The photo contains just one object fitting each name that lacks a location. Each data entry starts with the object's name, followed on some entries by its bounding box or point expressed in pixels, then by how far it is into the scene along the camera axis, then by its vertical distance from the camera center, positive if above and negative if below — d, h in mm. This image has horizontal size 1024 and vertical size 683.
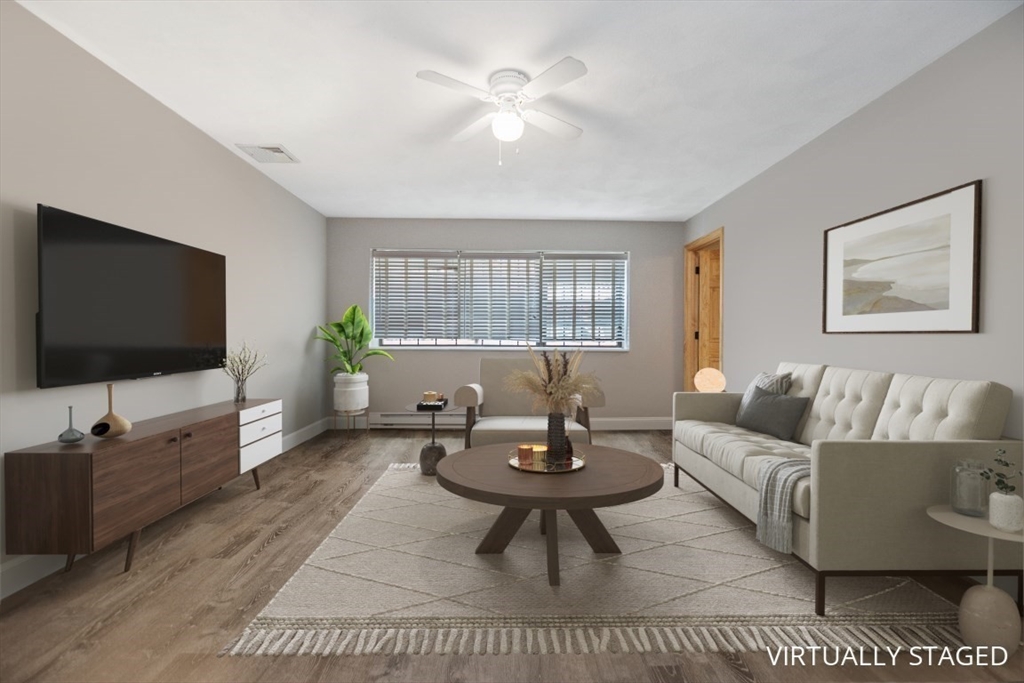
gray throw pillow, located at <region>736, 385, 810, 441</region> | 3395 -527
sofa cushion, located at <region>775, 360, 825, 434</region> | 3477 -308
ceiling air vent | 4035 +1386
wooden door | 6164 +299
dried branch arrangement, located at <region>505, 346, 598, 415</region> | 2670 -264
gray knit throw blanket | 2393 -773
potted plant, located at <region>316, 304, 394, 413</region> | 5754 -272
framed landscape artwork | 2564 +373
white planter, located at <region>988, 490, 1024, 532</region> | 1870 -628
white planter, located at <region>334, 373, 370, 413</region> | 5742 -673
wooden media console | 2260 -727
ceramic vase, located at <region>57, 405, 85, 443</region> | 2396 -490
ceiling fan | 2546 +1247
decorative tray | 2607 -675
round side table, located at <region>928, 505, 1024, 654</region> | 1889 -1000
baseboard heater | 6398 -1086
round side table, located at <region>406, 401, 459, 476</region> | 4277 -1018
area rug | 1970 -1141
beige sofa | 2145 -641
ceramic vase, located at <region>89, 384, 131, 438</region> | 2533 -466
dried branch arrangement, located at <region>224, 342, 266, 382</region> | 3977 -264
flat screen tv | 2422 +138
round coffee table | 2209 -687
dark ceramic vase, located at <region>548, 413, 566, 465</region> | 2713 -547
